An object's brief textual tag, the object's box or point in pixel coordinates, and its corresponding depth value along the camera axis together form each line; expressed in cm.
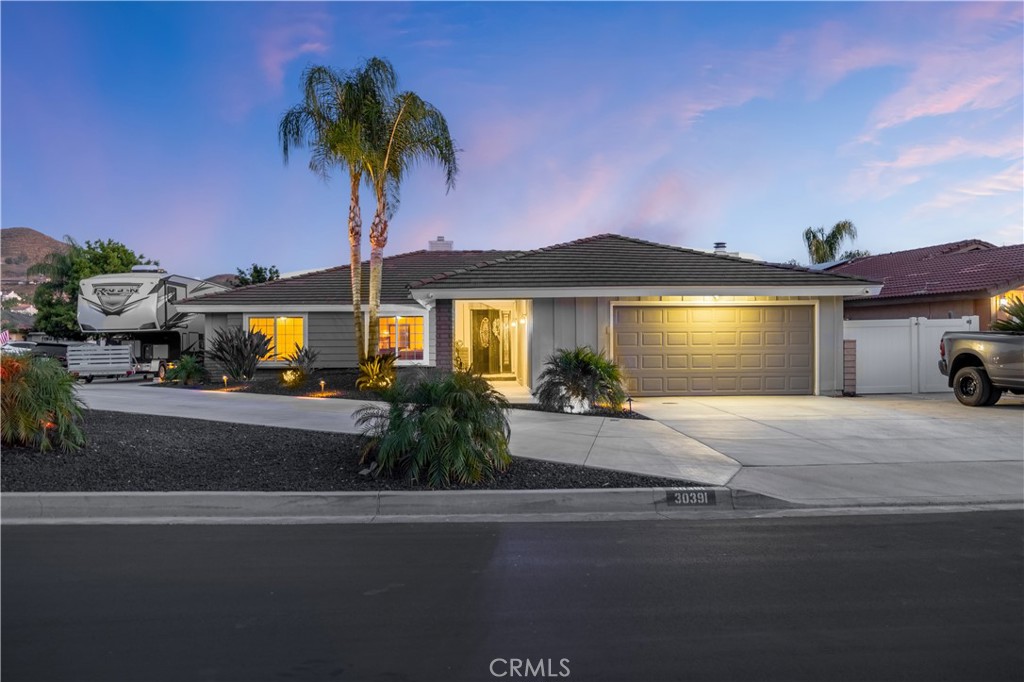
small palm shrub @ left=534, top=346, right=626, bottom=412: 1373
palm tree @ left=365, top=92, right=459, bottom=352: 1616
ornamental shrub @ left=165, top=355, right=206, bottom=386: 1922
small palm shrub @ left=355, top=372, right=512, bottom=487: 763
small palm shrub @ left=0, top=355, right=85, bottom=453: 823
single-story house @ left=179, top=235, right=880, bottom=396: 1639
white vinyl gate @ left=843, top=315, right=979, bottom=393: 1764
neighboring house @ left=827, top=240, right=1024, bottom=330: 2111
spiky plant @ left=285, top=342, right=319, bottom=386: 1758
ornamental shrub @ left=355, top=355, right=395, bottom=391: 1611
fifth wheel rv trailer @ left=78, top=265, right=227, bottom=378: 2186
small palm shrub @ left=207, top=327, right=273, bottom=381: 1867
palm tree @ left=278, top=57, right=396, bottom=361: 1592
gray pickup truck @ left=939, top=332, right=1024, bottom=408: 1395
